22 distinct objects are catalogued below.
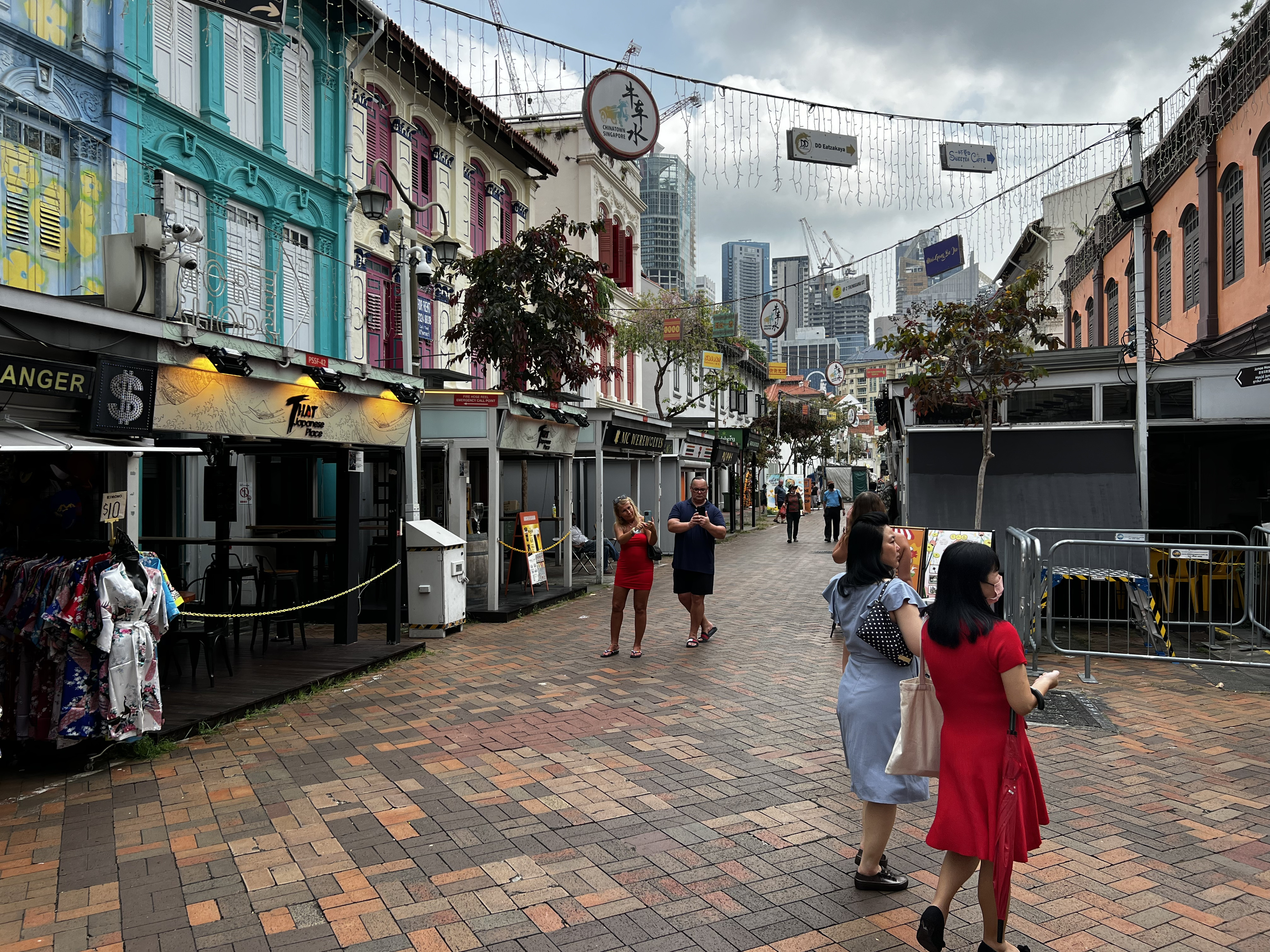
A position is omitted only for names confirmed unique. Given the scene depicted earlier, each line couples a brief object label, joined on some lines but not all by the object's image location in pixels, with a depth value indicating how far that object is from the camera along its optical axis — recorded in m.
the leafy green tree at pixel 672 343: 28.16
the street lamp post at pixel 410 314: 10.88
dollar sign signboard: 6.00
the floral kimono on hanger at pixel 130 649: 5.60
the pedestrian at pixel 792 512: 26.48
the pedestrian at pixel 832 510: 24.38
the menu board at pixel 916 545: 10.10
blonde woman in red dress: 9.23
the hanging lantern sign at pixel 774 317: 24.59
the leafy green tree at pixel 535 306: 13.60
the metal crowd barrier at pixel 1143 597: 8.56
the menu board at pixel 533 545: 13.41
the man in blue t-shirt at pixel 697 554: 9.63
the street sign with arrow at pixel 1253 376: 10.98
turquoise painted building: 11.00
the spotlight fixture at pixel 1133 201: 10.62
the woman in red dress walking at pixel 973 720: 3.23
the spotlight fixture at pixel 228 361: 6.91
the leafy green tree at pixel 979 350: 11.52
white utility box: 10.57
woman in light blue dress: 3.90
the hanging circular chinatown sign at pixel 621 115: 7.65
